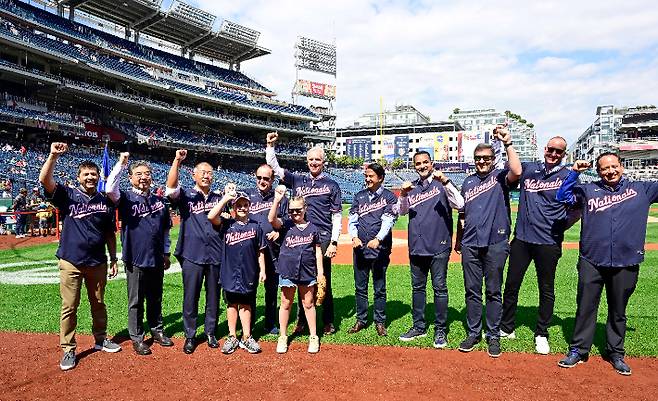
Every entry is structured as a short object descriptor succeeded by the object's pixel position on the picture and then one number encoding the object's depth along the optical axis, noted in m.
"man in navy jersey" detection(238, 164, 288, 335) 5.49
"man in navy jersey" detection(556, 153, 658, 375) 4.54
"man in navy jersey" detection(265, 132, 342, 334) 5.70
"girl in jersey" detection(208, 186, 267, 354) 5.12
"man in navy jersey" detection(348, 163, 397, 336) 5.64
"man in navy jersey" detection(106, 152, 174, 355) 5.10
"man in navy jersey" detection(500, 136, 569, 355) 4.98
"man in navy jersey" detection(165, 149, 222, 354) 5.14
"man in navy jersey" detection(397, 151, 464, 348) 5.26
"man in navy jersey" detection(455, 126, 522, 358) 4.96
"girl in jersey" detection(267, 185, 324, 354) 5.15
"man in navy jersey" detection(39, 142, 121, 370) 4.76
